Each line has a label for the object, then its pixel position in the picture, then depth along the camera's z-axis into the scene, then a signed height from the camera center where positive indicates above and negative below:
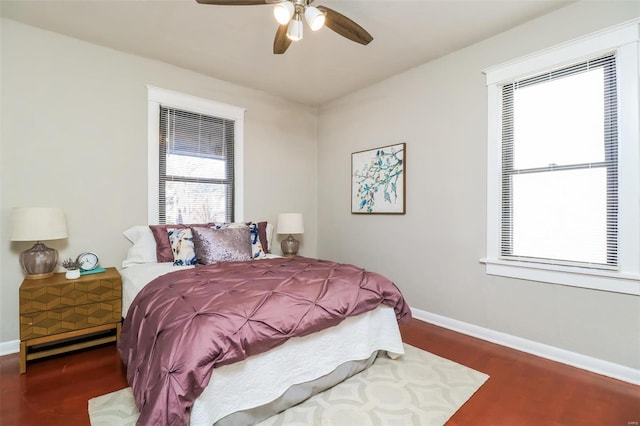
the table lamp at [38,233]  2.33 -0.15
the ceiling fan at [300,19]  1.88 +1.29
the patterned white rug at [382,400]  1.70 -1.14
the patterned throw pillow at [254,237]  3.22 -0.25
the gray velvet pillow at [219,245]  2.84 -0.30
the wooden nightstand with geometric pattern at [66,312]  2.23 -0.76
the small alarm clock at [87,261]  2.71 -0.42
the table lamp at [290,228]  3.95 -0.18
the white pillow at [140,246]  2.94 -0.32
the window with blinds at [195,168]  3.37 +0.55
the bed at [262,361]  1.44 -0.86
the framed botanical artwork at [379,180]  3.54 +0.43
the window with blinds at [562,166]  2.24 +0.39
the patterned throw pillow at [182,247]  2.86 -0.31
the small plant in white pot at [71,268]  2.46 -0.46
